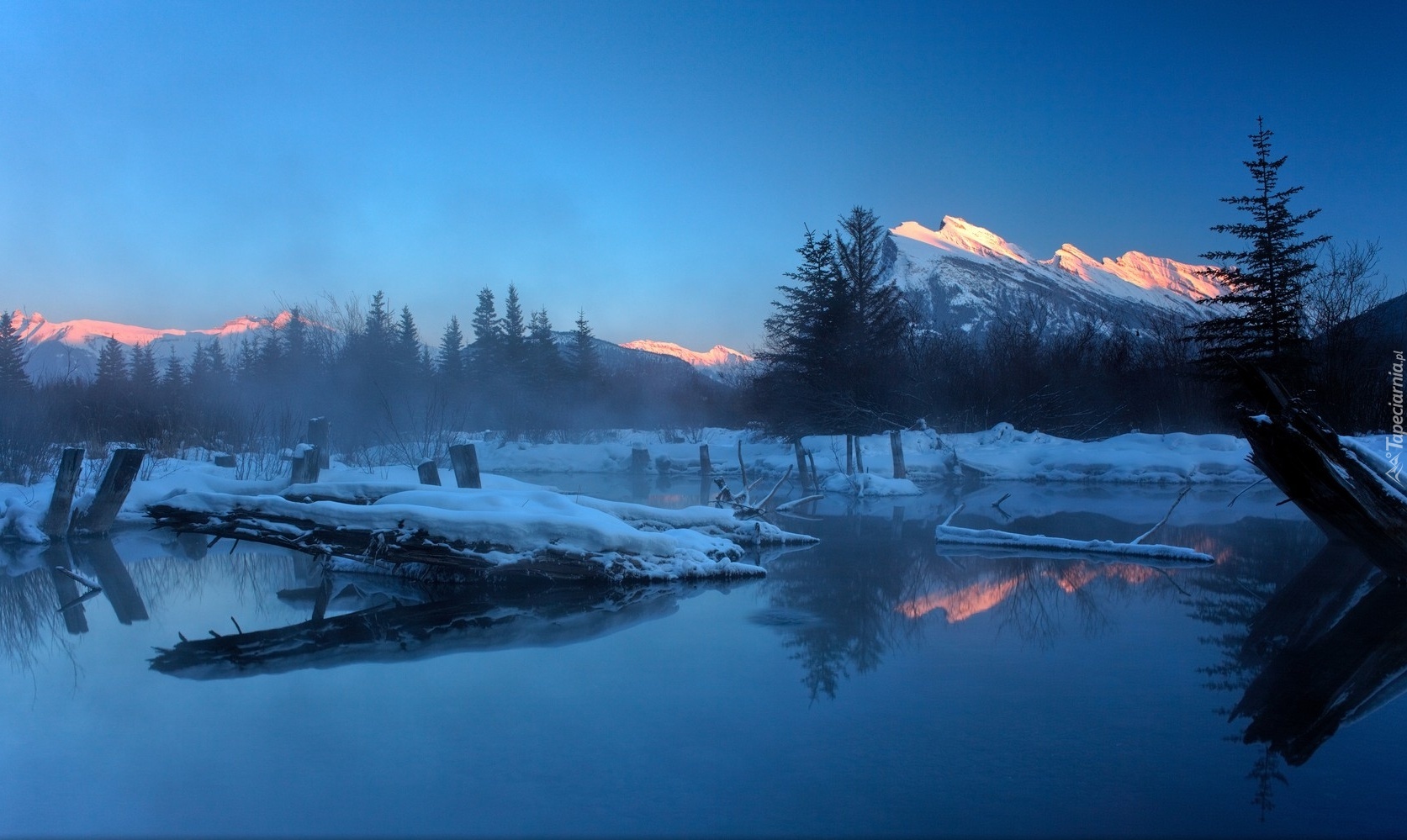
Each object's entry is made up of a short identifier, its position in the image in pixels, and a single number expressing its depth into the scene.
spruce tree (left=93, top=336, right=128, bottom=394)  50.94
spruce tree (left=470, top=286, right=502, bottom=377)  54.78
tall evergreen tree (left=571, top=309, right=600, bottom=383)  55.66
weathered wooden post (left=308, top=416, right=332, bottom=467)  15.89
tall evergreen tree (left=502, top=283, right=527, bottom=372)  53.49
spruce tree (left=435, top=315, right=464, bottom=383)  56.16
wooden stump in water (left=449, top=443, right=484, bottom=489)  12.39
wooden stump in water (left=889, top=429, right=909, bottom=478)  22.66
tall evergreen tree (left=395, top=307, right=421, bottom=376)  50.47
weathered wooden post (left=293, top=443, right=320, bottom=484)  13.28
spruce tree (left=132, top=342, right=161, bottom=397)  53.85
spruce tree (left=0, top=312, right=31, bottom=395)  41.19
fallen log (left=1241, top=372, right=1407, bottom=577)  7.24
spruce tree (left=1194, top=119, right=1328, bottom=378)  28.94
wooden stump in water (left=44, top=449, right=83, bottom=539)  10.93
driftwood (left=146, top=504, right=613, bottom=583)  7.26
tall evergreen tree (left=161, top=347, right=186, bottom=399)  48.31
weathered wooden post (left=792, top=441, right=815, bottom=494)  21.77
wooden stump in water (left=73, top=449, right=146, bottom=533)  11.17
